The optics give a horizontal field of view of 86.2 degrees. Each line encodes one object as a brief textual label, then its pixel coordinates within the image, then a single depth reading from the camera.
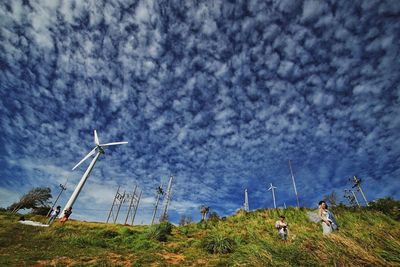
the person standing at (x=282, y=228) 11.60
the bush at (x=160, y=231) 16.64
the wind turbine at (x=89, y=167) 29.71
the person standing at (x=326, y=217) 8.12
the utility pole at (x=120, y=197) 55.69
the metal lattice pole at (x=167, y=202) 47.62
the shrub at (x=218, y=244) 12.69
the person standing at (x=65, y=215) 20.38
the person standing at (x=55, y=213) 19.39
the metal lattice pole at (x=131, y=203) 50.21
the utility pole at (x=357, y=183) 44.12
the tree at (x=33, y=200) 36.67
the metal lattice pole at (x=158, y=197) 45.23
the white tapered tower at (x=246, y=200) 53.91
